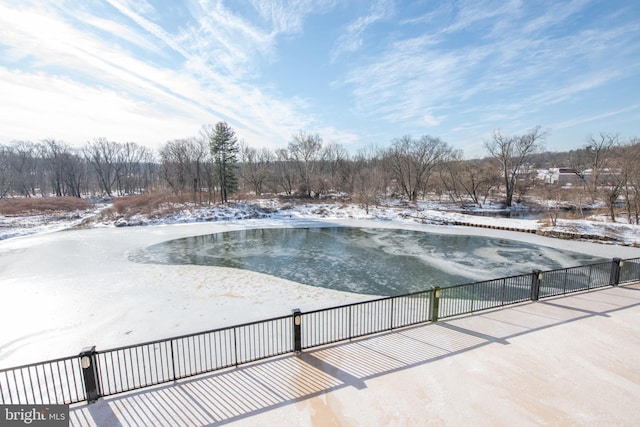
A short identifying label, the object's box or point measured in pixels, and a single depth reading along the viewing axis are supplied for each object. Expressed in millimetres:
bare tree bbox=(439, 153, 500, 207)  42769
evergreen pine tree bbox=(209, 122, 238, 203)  36625
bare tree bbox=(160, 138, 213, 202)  43281
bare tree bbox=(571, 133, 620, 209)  27969
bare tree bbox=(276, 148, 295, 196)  52806
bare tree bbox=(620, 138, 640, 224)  22722
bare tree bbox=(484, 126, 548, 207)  39312
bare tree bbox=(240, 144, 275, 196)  49328
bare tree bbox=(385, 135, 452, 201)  45656
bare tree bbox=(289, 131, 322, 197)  48625
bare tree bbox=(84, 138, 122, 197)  56884
